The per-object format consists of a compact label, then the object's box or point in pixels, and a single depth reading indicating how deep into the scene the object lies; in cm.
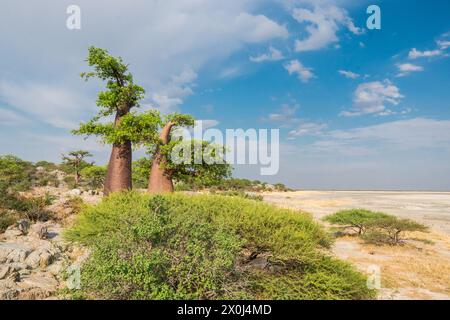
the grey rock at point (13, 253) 825
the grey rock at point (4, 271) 699
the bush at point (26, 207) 1385
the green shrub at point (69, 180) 3753
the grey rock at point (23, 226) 1146
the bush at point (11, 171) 3024
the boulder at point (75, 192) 2170
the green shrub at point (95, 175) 3164
